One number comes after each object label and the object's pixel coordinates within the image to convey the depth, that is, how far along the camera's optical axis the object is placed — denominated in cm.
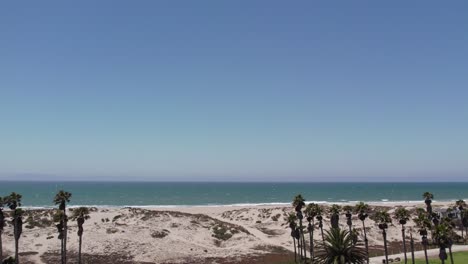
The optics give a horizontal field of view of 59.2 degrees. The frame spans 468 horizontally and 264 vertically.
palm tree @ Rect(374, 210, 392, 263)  5941
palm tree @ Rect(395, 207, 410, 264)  5995
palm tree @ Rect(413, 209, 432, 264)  5403
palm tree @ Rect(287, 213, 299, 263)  6567
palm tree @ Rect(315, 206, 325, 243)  6752
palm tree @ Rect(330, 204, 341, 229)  6788
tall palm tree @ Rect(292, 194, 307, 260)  6469
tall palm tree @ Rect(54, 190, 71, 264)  5518
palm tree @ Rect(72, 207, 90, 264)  5728
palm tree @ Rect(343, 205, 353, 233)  6629
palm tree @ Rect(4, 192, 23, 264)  5169
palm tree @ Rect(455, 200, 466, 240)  9084
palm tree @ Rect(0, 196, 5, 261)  5063
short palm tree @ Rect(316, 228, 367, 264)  3362
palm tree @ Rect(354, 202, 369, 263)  6388
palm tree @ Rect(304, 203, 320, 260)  6662
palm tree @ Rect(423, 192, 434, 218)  7875
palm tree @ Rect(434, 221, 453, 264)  4853
